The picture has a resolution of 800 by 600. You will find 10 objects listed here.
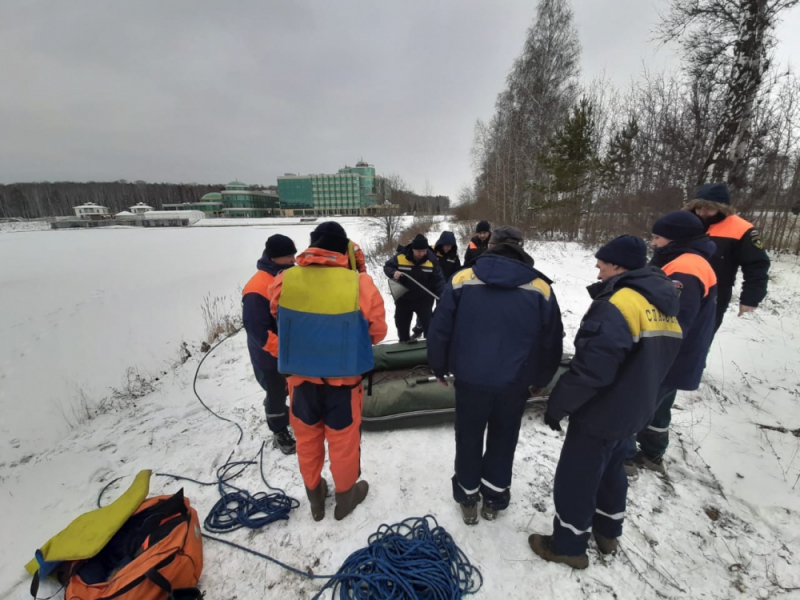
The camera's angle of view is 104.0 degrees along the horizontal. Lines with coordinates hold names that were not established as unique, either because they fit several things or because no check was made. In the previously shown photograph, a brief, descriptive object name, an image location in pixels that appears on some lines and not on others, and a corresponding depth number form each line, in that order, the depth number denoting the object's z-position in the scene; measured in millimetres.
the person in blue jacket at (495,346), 1623
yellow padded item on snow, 1556
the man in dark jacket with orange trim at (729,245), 2412
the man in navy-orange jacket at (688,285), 1858
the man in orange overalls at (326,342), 1744
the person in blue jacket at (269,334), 2219
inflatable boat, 2766
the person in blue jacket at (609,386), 1342
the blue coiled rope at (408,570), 1584
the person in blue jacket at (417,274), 4141
